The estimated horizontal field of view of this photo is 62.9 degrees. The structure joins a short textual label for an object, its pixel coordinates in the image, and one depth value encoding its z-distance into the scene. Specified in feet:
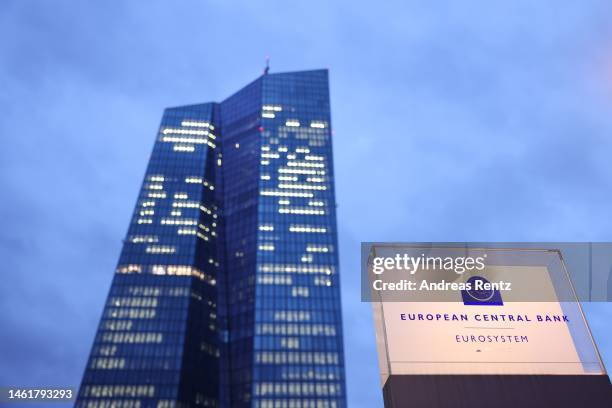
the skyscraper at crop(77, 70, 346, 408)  319.47
